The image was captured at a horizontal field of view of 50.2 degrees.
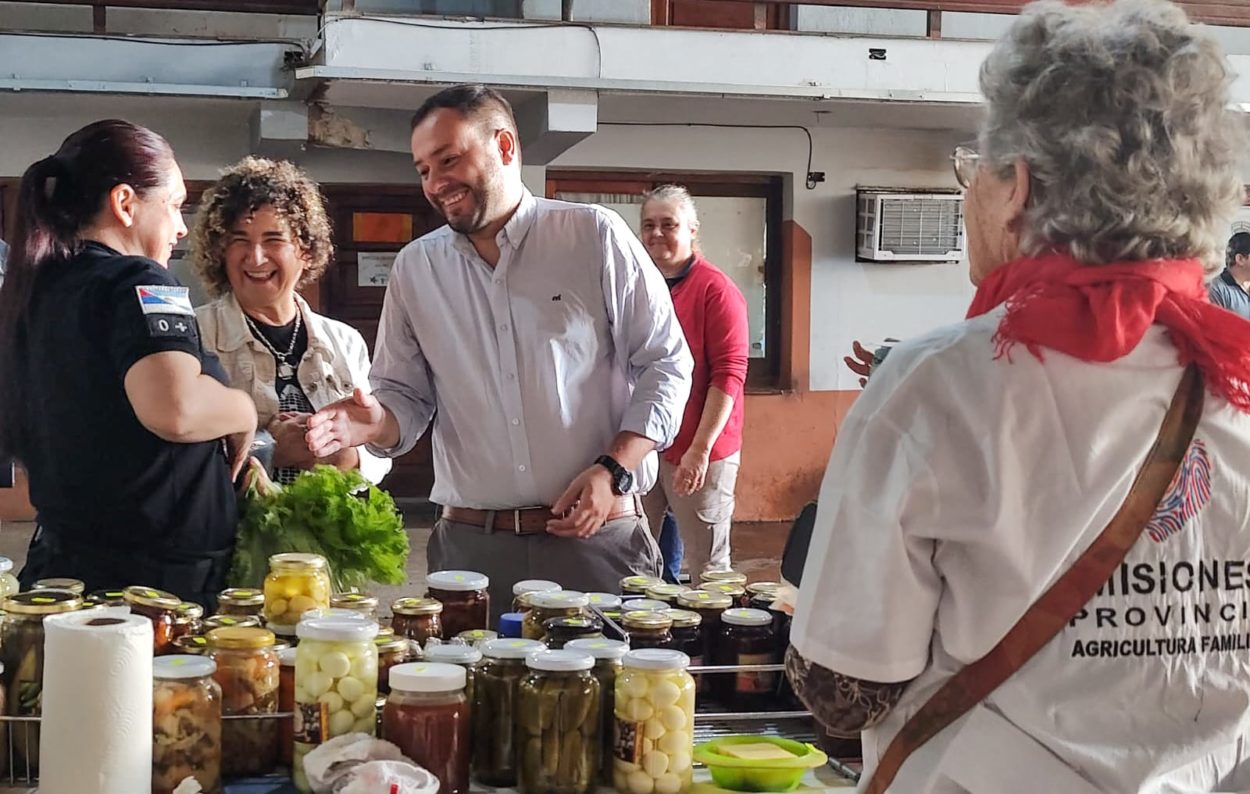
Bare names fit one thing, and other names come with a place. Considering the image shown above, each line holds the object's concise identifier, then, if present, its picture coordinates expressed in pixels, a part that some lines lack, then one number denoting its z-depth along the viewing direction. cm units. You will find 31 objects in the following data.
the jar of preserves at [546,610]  202
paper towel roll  155
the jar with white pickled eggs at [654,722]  169
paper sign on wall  867
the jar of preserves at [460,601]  217
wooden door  859
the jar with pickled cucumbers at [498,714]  173
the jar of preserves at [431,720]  165
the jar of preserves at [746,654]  198
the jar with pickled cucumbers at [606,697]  173
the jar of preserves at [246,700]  176
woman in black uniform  216
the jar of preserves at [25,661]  174
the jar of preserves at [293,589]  204
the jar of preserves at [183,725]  166
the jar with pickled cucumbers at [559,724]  169
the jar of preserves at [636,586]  229
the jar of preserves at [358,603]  199
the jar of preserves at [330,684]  168
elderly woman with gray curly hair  133
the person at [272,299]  312
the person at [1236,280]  576
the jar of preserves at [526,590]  210
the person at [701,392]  477
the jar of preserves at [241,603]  202
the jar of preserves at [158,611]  192
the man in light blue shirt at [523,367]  285
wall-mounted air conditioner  897
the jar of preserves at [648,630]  196
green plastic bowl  172
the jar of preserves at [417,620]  204
